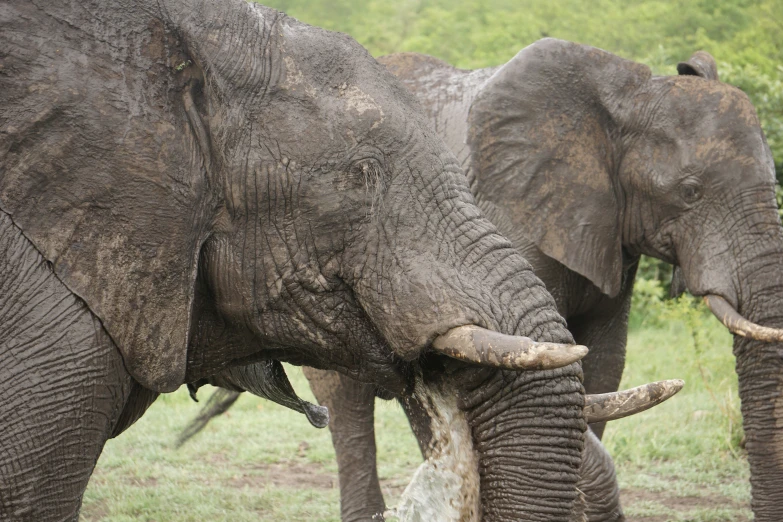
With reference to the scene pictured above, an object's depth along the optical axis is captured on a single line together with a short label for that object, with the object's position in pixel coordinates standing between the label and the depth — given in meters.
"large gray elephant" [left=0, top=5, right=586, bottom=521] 5.39
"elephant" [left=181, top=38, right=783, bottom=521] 10.52
